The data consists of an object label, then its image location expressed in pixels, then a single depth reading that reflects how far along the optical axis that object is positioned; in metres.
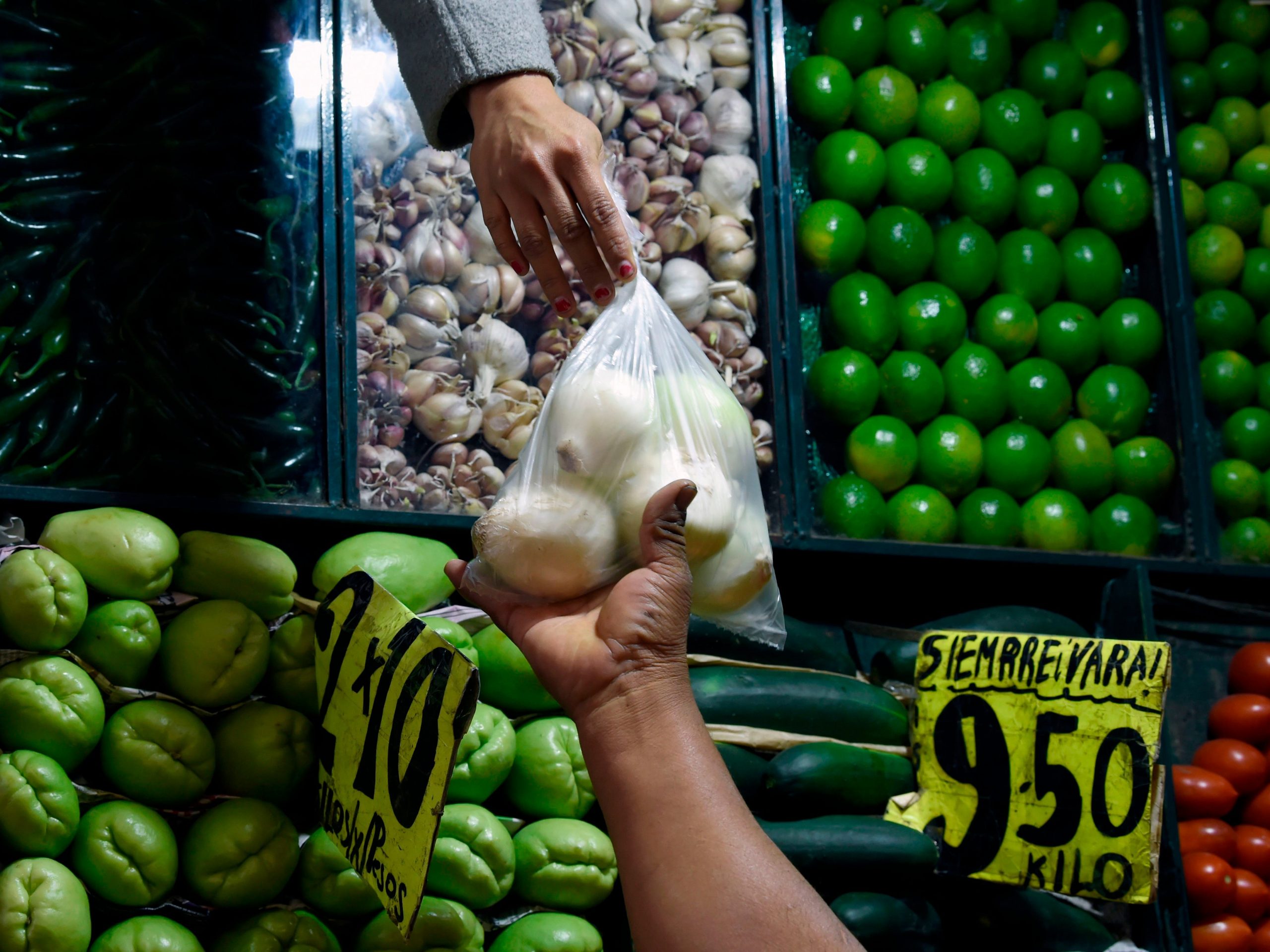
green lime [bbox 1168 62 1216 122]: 3.09
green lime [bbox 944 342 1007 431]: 2.56
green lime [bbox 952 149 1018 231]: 2.70
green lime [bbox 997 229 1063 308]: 2.69
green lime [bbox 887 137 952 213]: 2.63
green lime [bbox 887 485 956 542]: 2.43
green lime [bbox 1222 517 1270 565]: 2.68
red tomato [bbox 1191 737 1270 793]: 2.50
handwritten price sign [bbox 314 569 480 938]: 1.14
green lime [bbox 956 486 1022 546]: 2.48
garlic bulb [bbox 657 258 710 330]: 2.31
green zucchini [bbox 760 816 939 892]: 1.82
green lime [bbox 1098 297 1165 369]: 2.71
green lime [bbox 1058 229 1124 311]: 2.74
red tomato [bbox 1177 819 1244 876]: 2.40
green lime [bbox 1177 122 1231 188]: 3.05
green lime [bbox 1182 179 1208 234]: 3.00
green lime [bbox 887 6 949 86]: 2.76
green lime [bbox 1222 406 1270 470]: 2.85
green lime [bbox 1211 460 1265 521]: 2.77
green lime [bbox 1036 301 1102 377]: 2.67
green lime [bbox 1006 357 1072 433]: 2.61
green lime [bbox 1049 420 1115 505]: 2.59
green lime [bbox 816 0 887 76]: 2.72
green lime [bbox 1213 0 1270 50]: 3.19
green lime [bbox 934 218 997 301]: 2.64
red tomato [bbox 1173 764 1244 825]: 2.45
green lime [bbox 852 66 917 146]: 2.67
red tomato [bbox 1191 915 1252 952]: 2.28
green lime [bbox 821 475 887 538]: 2.37
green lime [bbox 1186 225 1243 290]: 2.95
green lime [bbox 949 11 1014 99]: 2.82
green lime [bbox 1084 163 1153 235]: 2.80
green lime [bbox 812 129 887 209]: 2.58
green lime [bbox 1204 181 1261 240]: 3.01
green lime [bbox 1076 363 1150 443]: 2.66
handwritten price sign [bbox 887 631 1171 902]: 1.91
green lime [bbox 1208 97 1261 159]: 3.09
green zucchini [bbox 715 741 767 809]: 1.88
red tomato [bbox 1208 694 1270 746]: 2.54
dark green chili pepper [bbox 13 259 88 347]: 1.85
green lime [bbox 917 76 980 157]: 2.71
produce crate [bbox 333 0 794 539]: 2.04
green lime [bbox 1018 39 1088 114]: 2.89
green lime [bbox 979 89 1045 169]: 2.77
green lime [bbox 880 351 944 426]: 2.51
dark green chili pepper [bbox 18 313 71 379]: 1.85
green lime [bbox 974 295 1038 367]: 2.63
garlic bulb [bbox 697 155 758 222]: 2.41
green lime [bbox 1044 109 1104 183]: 2.82
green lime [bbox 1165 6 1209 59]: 3.13
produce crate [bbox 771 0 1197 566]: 2.37
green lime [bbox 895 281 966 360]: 2.56
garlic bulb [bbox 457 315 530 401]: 2.15
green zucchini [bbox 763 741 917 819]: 1.88
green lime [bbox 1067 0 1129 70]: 2.97
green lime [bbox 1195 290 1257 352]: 2.92
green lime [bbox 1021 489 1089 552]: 2.51
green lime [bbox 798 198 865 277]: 2.51
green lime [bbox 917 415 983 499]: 2.49
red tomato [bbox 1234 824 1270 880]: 2.43
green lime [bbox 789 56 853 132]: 2.64
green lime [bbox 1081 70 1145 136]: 2.89
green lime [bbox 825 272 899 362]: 2.50
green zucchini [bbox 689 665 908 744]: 1.98
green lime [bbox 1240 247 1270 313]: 2.97
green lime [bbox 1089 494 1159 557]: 2.55
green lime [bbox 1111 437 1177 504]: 2.64
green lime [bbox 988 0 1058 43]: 2.91
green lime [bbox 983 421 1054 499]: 2.54
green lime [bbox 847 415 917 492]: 2.45
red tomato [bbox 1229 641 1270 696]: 2.59
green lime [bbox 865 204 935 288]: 2.58
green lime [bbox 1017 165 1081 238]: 2.76
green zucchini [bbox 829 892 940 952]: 1.77
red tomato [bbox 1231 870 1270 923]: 2.37
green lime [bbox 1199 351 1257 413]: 2.88
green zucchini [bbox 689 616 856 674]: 2.10
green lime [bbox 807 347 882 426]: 2.46
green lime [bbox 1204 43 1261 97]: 3.14
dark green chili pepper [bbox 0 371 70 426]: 1.80
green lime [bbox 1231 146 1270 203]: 3.08
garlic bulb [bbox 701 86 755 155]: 2.47
